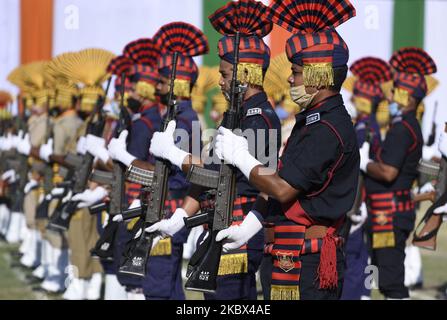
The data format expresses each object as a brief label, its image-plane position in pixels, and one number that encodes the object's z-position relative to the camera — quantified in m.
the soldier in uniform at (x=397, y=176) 14.58
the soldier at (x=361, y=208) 15.83
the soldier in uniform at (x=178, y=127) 12.58
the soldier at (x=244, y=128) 10.39
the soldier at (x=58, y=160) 18.69
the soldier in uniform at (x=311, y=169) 8.51
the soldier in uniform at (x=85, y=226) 17.92
